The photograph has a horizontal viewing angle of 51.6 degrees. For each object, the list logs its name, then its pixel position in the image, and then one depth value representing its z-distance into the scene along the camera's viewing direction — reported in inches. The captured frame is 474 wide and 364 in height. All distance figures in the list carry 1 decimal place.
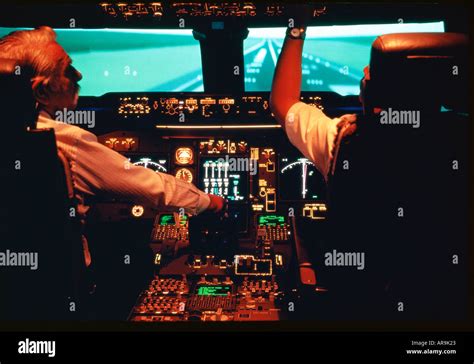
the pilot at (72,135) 64.0
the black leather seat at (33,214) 55.2
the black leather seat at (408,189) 48.6
